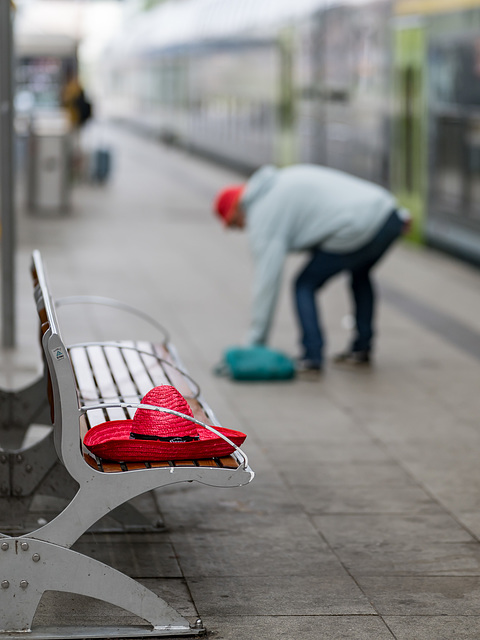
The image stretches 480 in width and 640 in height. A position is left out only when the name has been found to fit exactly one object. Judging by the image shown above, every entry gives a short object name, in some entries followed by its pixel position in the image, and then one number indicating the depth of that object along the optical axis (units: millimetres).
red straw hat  5301
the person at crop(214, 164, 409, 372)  10442
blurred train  18994
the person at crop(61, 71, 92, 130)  30904
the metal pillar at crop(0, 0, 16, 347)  11262
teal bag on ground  10656
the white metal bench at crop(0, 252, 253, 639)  5126
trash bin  23927
